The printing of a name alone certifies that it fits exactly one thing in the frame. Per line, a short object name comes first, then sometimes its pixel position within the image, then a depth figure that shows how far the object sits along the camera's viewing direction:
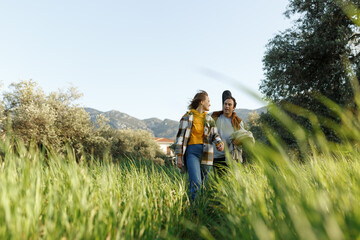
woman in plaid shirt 5.34
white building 95.78
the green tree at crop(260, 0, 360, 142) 14.43
